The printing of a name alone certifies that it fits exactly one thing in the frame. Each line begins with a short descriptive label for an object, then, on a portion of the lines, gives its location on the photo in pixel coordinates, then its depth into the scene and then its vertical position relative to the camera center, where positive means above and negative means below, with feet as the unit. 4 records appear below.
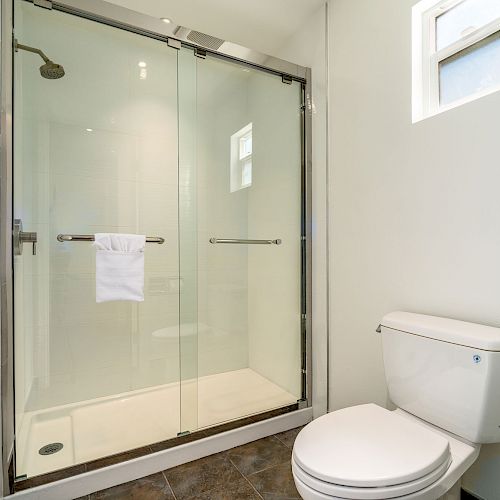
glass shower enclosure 5.70 +0.33
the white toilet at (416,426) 2.93 -1.90
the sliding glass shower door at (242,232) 6.37 +0.34
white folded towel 5.35 -0.29
